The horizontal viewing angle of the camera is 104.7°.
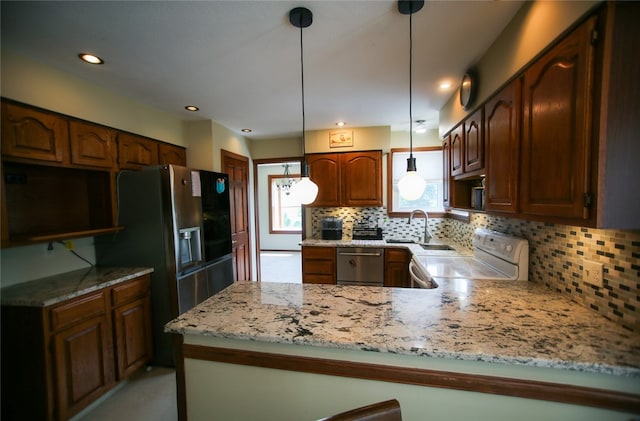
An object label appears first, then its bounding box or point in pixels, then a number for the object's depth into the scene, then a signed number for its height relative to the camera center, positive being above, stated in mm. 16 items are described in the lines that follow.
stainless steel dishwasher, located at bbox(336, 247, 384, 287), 3209 -882
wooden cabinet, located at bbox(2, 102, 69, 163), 1614 +498
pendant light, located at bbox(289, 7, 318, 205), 1395 +102
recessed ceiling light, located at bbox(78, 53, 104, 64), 1704 +1028
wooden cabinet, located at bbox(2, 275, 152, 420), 1540 -1010
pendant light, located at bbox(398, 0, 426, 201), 1551 +94
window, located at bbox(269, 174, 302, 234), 7312 -350
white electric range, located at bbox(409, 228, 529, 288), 1695 -557
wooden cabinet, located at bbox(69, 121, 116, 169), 1986 +504
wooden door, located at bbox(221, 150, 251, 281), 3549 -133
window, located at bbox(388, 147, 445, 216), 3682 +328
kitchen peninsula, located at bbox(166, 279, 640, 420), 886 -646
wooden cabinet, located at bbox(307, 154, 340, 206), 3643 +331
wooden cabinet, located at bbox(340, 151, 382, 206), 3539 +297
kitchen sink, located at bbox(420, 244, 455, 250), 2973 -606
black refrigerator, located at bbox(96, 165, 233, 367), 2223 -338
